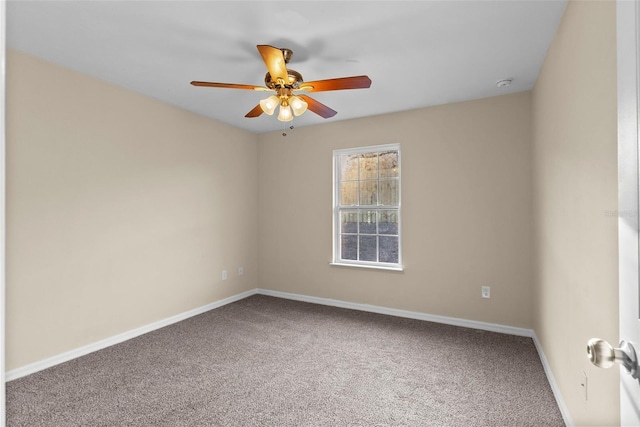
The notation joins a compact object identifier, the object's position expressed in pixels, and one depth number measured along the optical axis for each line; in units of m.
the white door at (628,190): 0.68
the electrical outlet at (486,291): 3.46
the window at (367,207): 4.06
